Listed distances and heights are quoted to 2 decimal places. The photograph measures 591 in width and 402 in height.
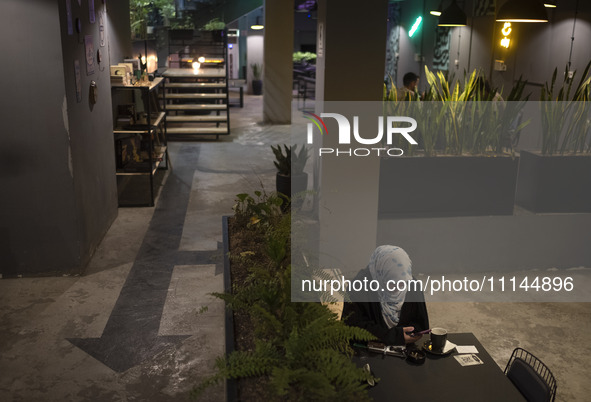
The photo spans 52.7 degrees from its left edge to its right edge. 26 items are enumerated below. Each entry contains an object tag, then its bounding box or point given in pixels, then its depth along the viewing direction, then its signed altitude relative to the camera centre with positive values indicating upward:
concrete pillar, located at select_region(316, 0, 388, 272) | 4.26 -0.26
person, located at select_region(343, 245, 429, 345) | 2.96 -1.19
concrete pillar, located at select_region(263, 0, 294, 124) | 10.99 +0.01
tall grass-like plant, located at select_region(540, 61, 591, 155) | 4.87 -0.43
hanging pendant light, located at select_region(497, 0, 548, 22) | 4.93 +0.44
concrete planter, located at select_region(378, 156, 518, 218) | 4.81 -0.97
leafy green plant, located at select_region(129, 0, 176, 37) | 9.29 +0.91
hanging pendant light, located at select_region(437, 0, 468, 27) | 8.27 +0.65
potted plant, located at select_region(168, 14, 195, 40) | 11.41 +0.52
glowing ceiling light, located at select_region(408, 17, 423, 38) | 11.95 +0.77
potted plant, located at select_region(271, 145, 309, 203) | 5.31 -0.98
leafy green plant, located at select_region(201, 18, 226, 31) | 12.68 +0.77
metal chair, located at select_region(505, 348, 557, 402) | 2.40 -1.30
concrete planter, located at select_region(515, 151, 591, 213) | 5.03 -0.96
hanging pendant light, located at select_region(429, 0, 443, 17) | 9.45 +0.86
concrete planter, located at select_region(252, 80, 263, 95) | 16.84 -0.68
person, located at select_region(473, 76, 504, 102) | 4.86 -0.23
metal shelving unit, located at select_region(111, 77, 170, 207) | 6.11 -0.86
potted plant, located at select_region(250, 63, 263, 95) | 16.81 -0.52
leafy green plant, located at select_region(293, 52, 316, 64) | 18.98 +0.16
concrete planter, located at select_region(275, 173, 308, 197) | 5.30 -1.06
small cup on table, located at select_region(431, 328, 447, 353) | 2.63 -1.18
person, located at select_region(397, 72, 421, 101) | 6.92 -0.22
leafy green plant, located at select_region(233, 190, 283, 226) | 4.02 -1.02
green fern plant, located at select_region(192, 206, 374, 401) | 2.13 -1.10
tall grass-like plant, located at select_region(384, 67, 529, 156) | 4.83 -0.42
